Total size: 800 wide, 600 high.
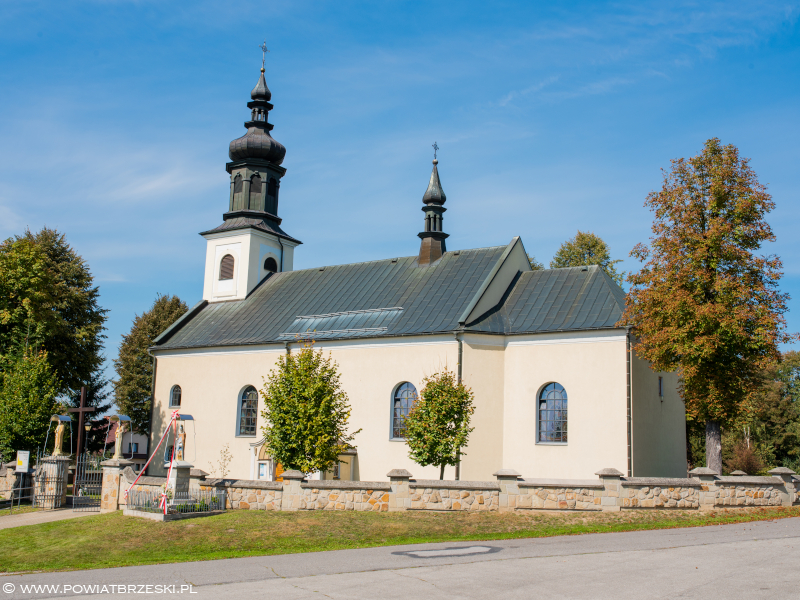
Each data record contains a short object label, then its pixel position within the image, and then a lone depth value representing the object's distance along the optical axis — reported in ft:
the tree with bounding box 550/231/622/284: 130.00
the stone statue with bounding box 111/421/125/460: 63.57
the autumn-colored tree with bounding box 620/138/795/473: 60.18
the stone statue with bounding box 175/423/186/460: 87.59
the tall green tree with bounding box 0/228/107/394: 94.07
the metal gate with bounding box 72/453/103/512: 66.39
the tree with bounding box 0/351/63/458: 76.38
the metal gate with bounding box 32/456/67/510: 64.34
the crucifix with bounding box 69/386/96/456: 69.17
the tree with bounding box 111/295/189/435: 148.25
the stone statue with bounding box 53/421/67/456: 68.28
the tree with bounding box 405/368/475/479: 64.44
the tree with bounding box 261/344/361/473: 62.90
